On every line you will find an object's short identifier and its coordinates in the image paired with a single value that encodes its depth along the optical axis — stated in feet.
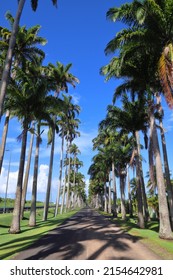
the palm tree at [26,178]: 81.92
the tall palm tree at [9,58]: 35.39
